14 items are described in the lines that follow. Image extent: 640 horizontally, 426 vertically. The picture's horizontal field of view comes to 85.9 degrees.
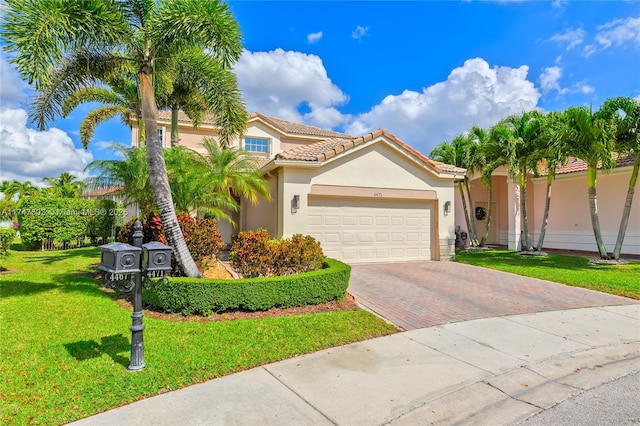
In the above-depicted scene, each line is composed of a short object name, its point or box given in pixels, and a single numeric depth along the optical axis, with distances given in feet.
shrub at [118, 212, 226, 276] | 28.43
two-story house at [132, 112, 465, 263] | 39.27
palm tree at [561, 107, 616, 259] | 40.68
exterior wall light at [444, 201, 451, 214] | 46.63
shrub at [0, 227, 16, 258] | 33.78
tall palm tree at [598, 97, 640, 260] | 40.04
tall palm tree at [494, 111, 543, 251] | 51.21
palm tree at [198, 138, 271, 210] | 39.65
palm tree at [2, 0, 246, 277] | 19.21
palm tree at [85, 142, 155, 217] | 36.22
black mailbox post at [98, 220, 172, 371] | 14.11
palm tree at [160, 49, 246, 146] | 28.07
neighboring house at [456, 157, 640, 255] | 54.29
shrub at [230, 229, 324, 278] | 26.13
